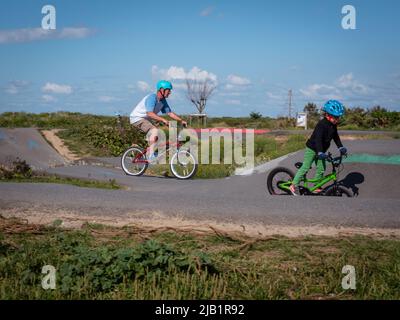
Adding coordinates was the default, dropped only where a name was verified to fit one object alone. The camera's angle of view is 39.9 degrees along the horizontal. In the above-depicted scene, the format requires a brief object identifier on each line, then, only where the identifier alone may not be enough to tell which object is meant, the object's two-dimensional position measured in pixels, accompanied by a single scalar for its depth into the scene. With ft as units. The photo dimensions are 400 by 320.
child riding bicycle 32.42
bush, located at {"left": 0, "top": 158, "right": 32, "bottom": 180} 45.03
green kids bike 33.22
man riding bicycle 43.57
